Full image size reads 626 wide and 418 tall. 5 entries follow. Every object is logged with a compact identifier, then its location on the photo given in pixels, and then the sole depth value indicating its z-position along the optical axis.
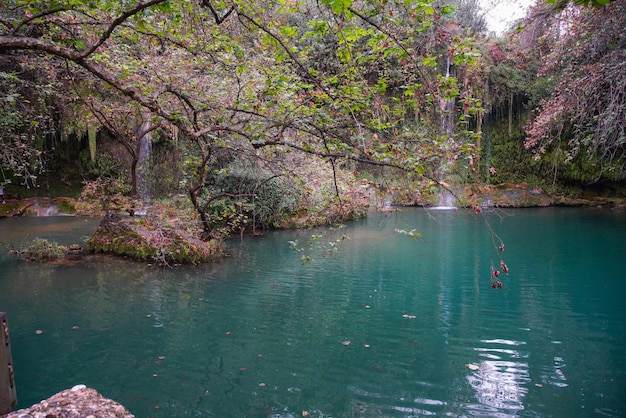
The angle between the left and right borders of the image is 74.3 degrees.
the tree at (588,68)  6.96
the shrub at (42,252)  8.40
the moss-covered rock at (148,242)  8.38
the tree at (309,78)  3.02
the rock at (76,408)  1.98
